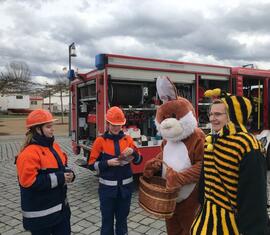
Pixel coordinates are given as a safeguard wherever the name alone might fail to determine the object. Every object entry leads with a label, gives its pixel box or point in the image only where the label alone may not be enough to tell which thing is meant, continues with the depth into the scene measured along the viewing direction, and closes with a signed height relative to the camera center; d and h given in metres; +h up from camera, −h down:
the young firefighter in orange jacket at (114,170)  2.49 -0.66
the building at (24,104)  40.66 +0.92
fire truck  4.17 +0.32
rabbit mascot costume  2.14 -0.51
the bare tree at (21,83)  16.65 +3.61
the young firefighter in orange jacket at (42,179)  1.92 -0.58
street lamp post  11.25 +2.74
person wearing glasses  1.47 -0.49
